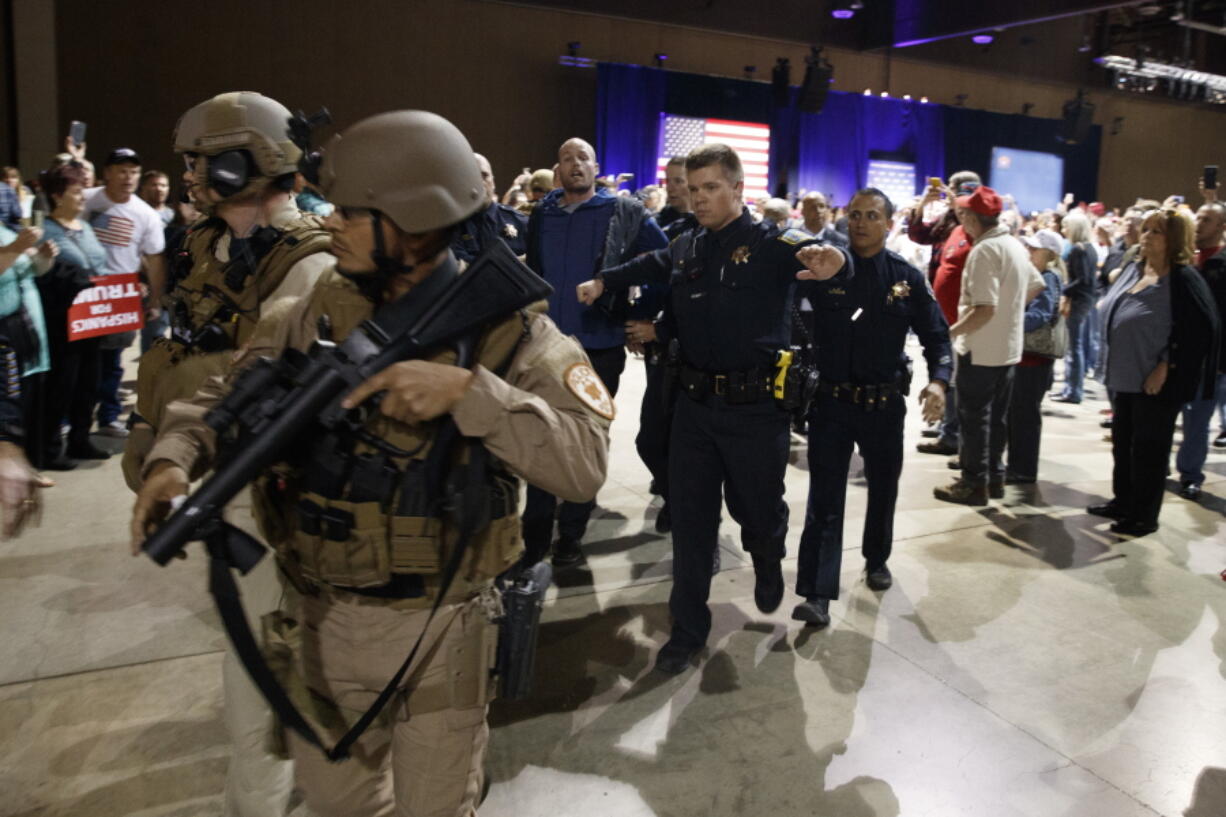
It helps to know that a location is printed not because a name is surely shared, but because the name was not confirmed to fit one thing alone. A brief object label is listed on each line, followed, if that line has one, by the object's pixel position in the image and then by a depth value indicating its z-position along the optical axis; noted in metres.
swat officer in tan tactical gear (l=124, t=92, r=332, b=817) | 2.15
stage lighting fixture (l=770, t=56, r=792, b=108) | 15.71
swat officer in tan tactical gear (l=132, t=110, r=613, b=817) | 1.52
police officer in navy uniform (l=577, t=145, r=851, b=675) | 3.14
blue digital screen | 19.38
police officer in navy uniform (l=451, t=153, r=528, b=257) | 3.66
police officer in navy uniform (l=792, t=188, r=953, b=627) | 3.64
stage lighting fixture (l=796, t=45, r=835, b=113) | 15.83
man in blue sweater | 4.14
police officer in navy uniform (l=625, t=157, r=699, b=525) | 3.62
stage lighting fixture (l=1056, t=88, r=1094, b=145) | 18.89
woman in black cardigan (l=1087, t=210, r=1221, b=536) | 4.62
